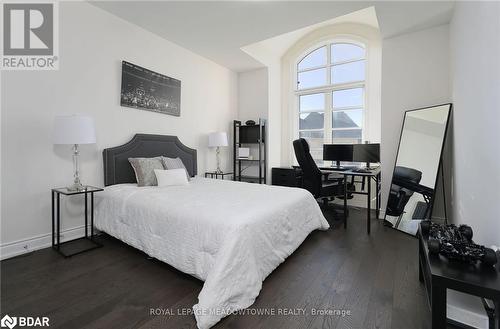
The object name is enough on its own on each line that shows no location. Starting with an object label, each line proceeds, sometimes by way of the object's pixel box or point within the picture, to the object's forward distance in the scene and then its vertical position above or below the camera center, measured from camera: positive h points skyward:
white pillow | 2.79 -0.21
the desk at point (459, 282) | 0.95 -0.51
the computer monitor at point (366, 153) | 3.59 +0.15
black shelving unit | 4.54 +0.34
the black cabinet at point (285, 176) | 4.35 -0.29
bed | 1.44 -0.53
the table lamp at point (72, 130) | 2.15 +0.27
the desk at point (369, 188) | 2.82 -0.34
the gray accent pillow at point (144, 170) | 2.75 -0.12
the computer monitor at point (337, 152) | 3.92 +0.17
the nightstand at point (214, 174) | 4.15 -0.25
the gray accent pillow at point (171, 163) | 3.05 -0.04
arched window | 4.22 +1.32
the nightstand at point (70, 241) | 2.24 -0.80
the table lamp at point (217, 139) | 4.02 +0.38
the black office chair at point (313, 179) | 3.18 -0.24
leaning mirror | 2.70 -0.06
